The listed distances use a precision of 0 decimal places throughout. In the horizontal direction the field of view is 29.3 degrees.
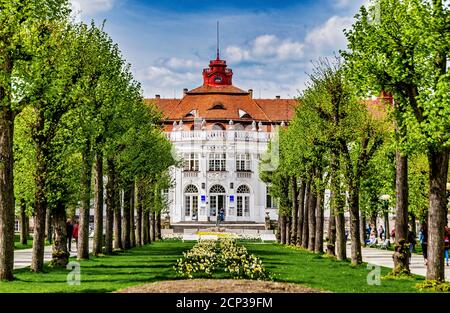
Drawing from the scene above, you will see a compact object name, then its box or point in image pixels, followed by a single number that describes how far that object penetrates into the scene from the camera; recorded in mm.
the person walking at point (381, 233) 71550
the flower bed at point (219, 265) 24219
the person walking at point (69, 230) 46675
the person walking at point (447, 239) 34688
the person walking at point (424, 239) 33862
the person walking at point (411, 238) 42969
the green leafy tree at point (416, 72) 20969
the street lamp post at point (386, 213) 59262
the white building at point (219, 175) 103250
